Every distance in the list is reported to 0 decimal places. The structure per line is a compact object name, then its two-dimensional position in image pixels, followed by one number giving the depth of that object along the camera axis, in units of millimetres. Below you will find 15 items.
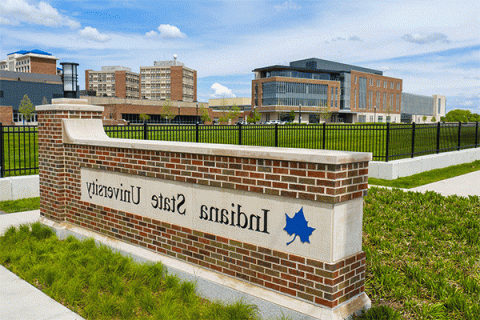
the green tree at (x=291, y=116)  97250
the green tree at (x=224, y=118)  95238
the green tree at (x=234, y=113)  98550
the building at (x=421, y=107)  150125
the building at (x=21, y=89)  85462
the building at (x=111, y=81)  143000
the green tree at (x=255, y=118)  96312
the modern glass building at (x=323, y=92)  107438
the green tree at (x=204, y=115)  97125
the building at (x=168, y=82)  135875
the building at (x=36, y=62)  121081
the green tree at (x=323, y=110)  107881
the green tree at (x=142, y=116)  90881
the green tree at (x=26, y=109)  72562
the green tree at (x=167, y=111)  94125
